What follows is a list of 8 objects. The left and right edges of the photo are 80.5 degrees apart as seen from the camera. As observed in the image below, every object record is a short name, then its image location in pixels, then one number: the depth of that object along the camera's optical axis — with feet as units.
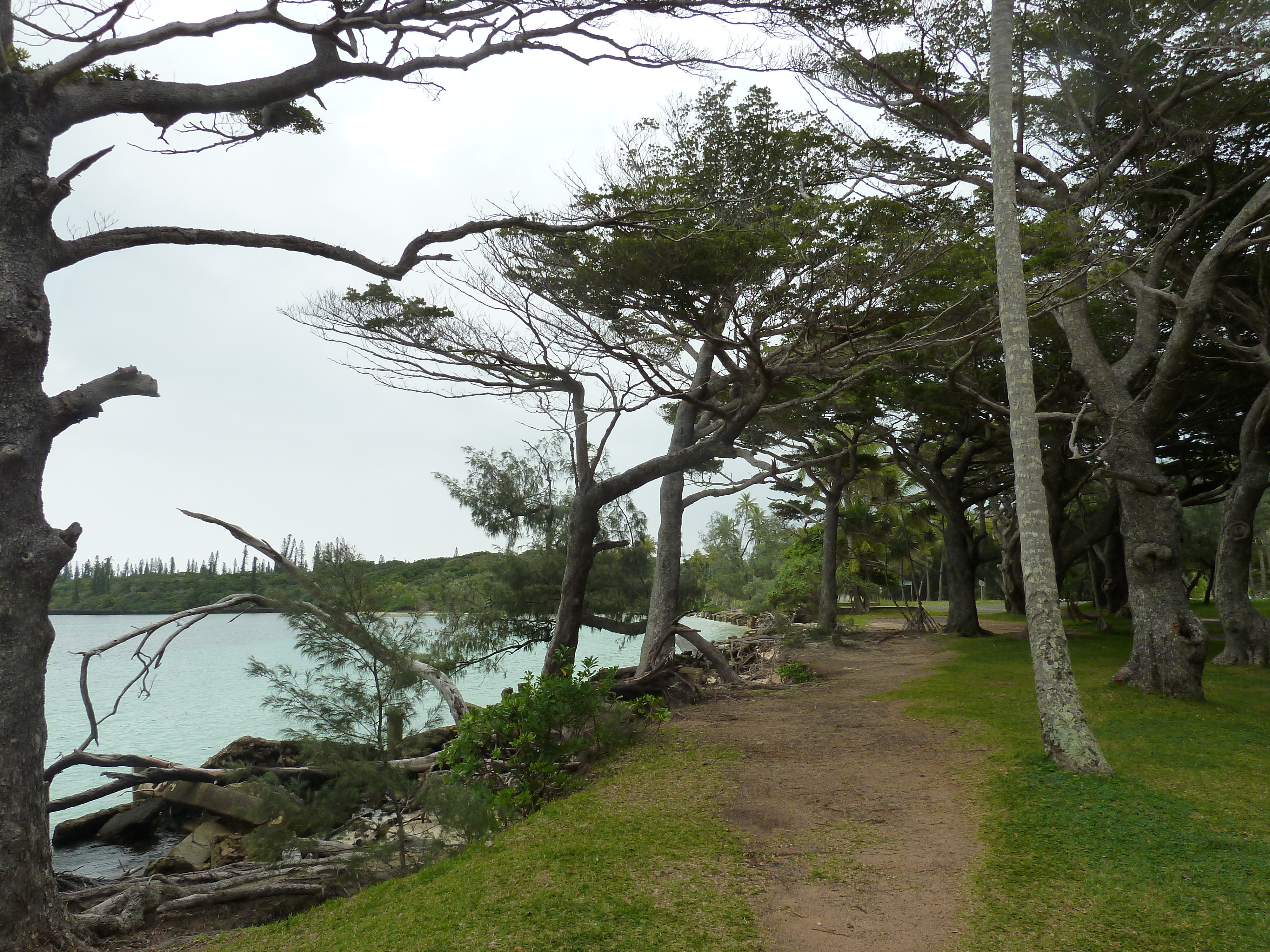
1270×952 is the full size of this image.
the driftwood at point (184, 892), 16.48
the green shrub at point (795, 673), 42.50
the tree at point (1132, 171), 30.58
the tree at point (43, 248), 14.85
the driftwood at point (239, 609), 18.95
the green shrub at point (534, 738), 21.99
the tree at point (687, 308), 29.30
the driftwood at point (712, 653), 36.27
